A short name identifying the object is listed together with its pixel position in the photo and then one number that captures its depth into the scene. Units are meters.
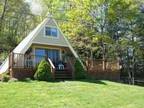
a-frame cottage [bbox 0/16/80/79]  8.64
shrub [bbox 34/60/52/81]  8.22
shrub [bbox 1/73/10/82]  8.16
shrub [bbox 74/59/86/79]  9.09
